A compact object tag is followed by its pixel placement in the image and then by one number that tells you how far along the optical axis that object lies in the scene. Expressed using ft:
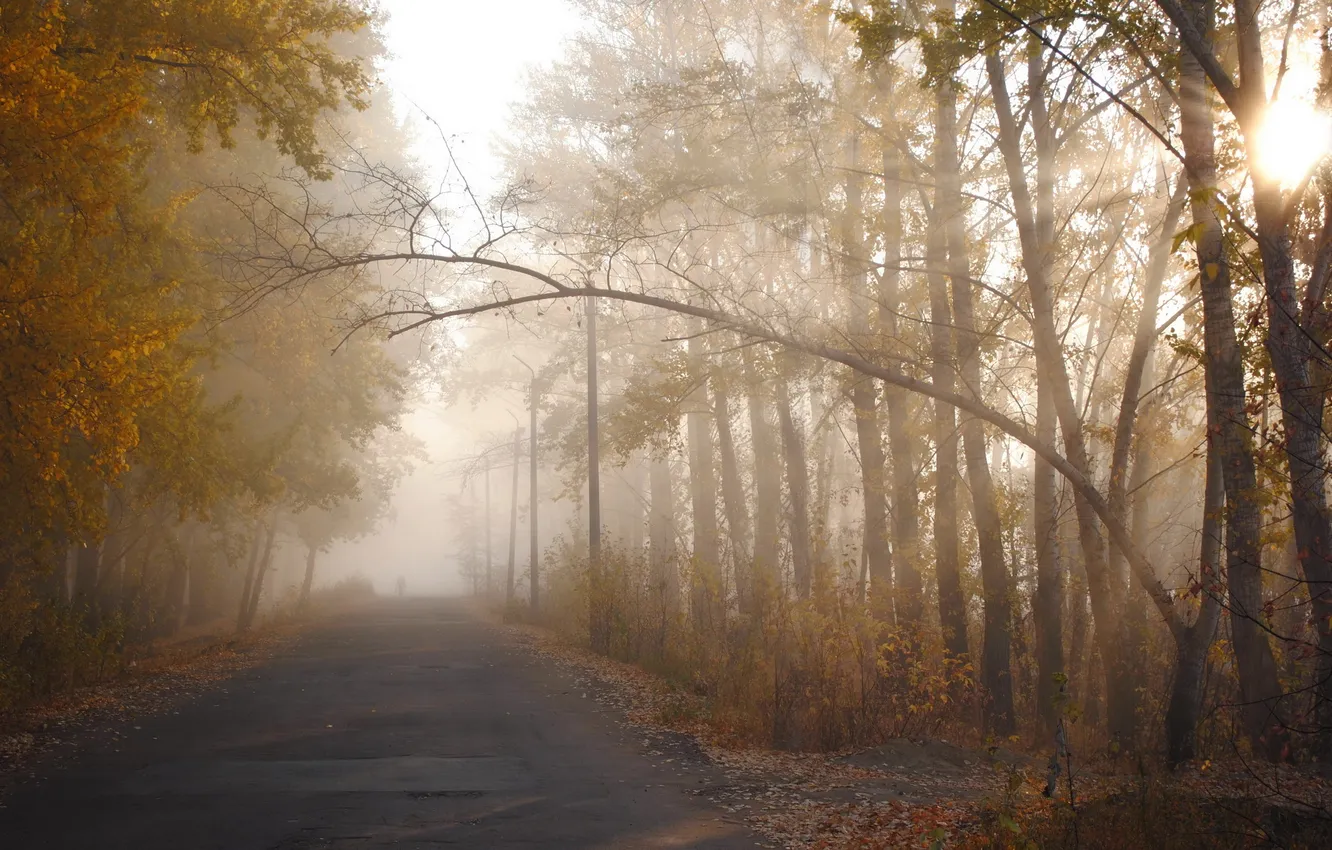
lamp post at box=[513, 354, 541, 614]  110.11
